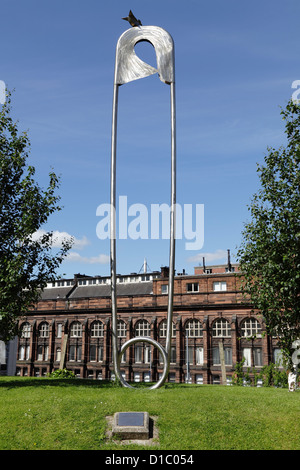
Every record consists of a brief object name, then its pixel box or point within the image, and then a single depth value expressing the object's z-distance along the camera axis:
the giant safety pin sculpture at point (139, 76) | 19.02
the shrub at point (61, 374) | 30.96
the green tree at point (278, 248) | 21.81
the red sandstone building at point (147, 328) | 53.06
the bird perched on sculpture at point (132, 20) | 19.97
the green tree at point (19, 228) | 22.50
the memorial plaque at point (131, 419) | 14.04
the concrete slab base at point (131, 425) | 13.70
